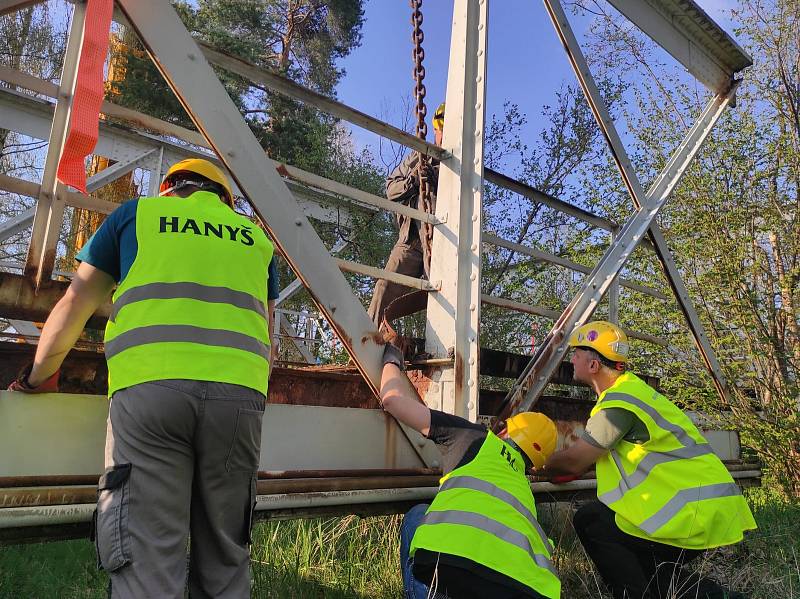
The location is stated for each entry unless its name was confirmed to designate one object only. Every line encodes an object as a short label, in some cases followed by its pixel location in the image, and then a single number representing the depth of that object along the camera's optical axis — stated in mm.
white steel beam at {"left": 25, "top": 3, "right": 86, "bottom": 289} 2273
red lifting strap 2125
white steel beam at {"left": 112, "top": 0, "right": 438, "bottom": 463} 2473
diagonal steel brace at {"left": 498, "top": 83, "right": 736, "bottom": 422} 3768
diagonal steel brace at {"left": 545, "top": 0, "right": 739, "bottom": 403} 4074
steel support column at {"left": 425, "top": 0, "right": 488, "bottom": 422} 3275
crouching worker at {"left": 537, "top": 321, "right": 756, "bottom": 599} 3174
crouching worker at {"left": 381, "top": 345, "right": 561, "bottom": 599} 2320
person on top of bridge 4598
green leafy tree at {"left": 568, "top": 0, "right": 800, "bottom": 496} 5973
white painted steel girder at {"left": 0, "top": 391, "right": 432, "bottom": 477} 2076
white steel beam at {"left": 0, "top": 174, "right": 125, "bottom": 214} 2221
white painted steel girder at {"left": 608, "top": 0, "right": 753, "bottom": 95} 4582
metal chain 3689
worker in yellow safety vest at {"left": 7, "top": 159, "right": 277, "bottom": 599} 1854
